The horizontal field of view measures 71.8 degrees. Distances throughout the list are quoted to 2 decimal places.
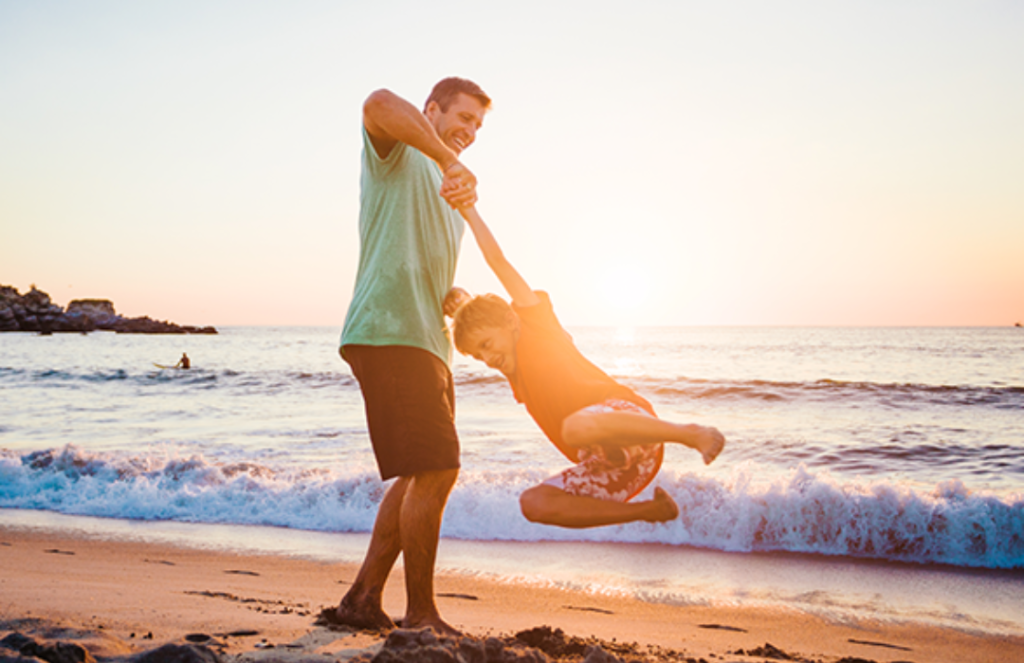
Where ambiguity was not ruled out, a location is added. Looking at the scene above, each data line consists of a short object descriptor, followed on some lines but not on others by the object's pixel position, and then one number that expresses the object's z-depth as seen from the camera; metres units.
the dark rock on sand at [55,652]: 2.56
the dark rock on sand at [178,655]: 2.57
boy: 2.53
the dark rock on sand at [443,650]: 2.42
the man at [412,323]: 2.84
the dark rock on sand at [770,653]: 3.59
